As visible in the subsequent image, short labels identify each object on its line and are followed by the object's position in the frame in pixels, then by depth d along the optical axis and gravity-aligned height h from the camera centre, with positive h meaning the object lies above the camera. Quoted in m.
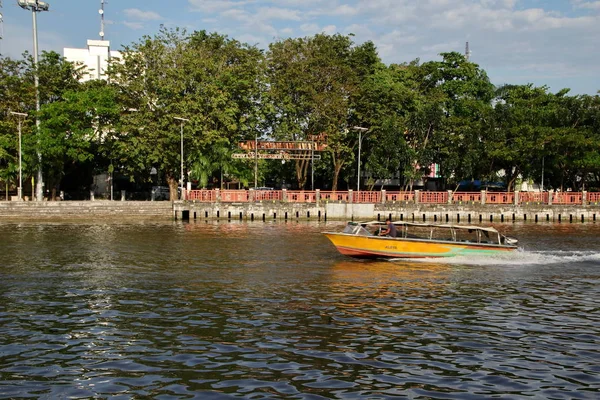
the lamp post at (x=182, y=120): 52.50 +6.48
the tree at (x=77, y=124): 56.59 +6.51
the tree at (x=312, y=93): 60.81 +10.18
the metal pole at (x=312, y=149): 55.08 +4.05
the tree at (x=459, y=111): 59.69 +9.03
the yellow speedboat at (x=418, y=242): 26.39 -2.27
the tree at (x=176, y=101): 56.97 +8.93
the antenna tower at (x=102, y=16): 99.94 +29.55
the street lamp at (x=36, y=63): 57.38 +12.83
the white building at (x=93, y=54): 90.88 +21.23
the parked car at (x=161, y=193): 66.12 -0.32
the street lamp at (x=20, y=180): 54.46 +0.84
